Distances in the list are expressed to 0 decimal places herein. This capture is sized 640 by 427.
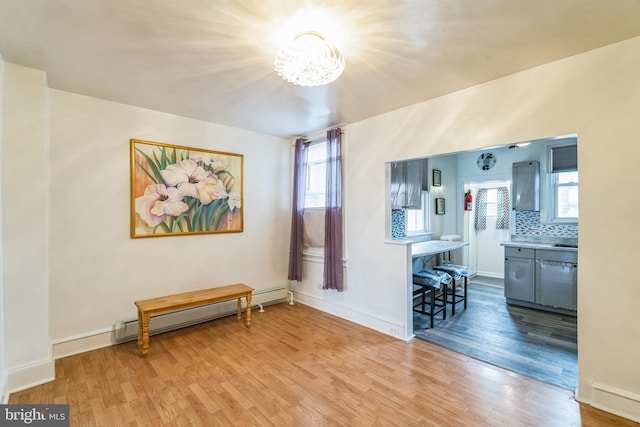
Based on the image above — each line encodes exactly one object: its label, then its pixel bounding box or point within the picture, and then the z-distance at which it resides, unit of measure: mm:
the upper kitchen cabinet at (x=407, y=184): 3855
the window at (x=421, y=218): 4789
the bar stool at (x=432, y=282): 3260
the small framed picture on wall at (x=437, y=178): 5234
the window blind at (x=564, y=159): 3955
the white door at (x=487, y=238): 5574
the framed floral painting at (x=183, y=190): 3008
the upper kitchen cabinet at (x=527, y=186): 4262
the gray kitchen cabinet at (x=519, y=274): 3898
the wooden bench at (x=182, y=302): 2654
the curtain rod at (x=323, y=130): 3554
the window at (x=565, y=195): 4031
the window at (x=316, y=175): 3979
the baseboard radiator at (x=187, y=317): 2871
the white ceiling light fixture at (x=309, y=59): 1699
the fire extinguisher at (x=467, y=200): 5738
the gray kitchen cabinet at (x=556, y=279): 3576
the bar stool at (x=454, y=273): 3674
